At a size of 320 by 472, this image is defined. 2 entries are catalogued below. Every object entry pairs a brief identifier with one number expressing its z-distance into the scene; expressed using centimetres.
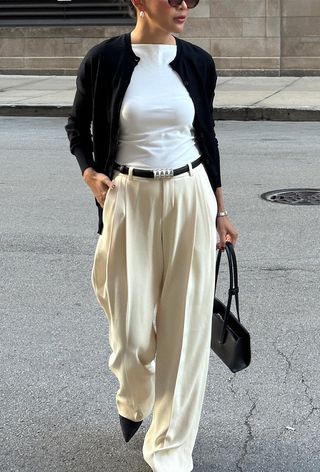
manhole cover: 780
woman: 294
